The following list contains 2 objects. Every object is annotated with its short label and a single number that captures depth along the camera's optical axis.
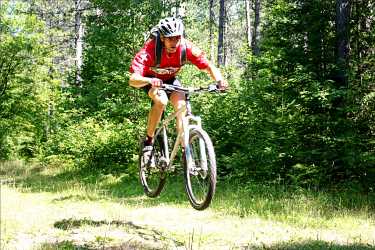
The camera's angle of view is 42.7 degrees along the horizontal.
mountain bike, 5.53
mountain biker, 5.81
